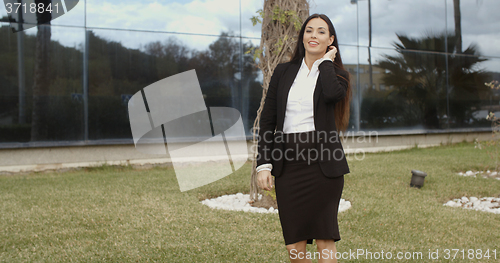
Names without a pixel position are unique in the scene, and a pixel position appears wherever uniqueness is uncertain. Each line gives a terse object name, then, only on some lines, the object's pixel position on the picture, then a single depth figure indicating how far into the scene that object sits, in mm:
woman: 2062
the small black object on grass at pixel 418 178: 5777
